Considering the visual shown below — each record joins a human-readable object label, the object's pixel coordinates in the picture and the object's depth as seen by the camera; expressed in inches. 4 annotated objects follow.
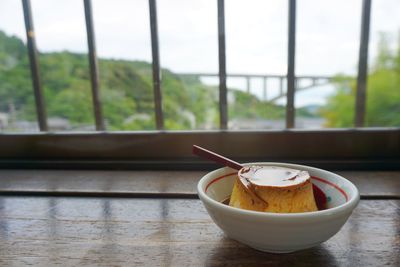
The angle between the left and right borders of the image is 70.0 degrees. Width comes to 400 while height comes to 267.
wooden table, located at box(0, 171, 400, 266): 15.6
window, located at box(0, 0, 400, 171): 29.1
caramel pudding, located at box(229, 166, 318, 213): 14.5
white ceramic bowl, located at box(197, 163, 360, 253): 12.4
